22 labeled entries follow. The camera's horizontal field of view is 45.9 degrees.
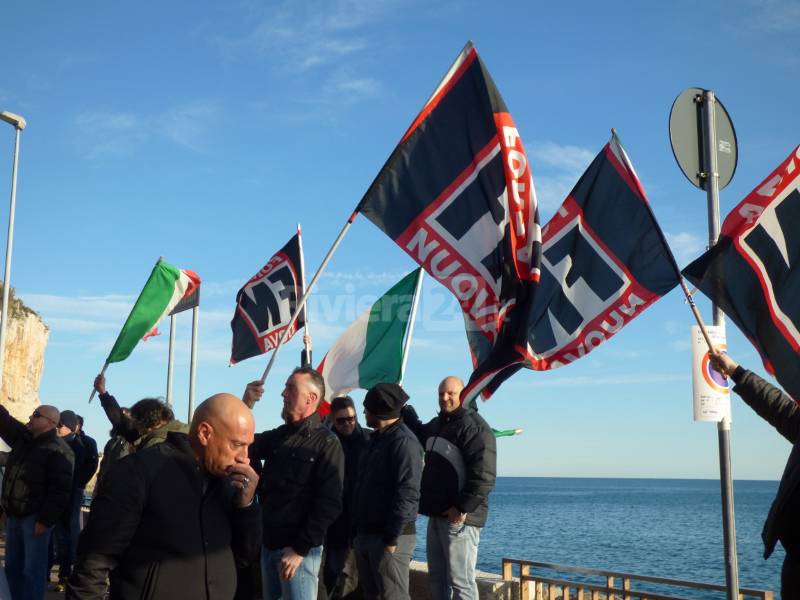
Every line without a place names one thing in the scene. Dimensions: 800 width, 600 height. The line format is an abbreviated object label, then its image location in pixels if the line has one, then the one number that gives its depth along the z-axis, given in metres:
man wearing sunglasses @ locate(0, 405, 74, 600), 7.36
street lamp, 18.98
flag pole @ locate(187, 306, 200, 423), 14.16
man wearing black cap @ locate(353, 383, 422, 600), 6.24
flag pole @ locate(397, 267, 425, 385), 10.33
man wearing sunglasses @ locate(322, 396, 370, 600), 7.12
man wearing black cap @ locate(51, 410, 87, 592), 9.85
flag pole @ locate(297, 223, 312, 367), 9.38
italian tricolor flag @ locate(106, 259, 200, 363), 9.79
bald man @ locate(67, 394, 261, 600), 3.31
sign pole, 5.68
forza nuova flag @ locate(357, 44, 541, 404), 6.54
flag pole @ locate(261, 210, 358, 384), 6.42
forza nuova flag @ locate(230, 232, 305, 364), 11.11
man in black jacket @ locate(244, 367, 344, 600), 5.59
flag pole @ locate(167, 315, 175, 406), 15.48
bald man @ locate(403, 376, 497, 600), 6.82
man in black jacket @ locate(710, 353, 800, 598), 4.49
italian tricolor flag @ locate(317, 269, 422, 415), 10.33
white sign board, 5.81
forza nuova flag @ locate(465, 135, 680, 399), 6.45
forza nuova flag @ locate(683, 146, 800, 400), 5.61
